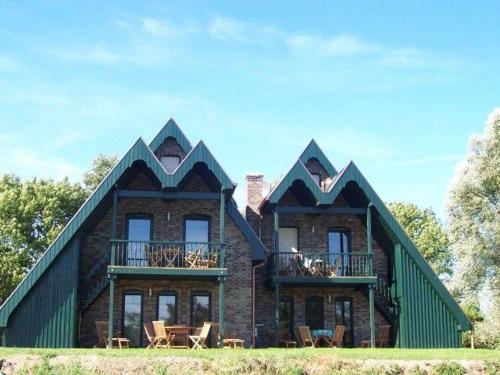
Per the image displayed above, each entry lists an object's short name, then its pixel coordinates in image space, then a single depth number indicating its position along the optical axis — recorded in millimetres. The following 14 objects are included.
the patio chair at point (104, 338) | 23797
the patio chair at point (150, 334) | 23359
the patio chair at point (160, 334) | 22906
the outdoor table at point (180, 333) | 23338
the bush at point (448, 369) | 19047
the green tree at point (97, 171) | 44656
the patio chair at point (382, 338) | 26000
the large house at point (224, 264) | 23312
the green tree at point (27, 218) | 37281
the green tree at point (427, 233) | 50906
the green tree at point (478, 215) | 31375
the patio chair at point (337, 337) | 24859
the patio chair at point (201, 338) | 22906
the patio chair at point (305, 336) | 24750
